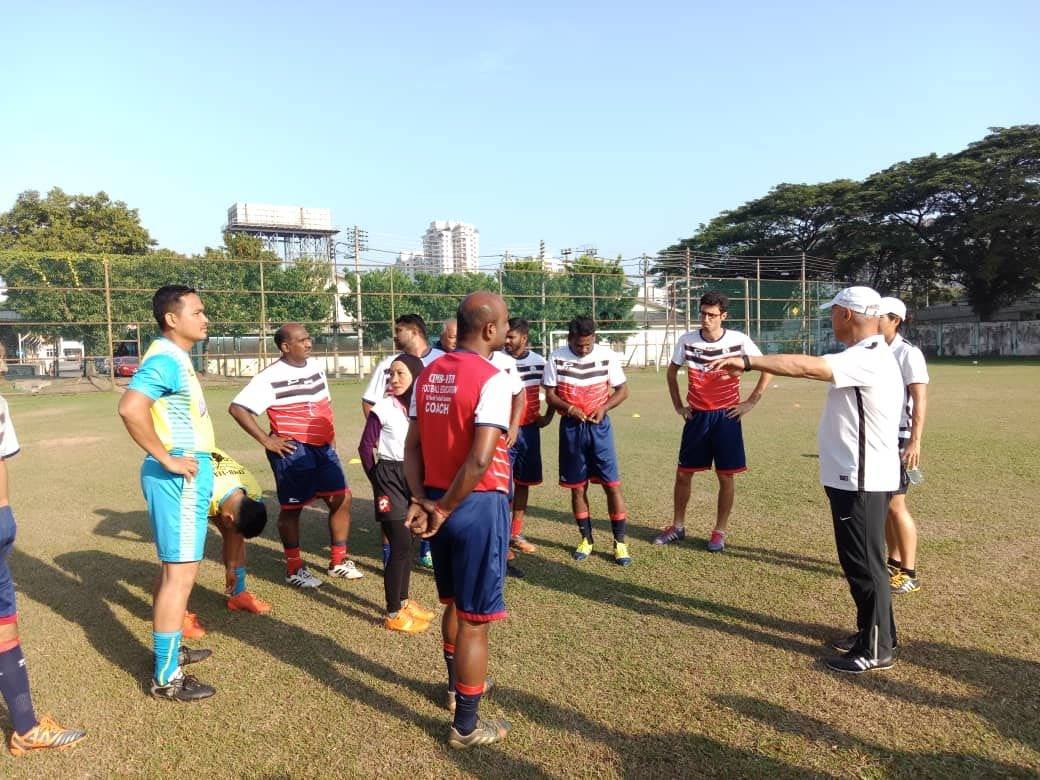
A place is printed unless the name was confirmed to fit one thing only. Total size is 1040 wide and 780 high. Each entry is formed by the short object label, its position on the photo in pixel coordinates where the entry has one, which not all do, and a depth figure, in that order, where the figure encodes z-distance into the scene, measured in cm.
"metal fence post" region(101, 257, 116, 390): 2327
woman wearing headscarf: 460
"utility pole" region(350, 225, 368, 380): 2797
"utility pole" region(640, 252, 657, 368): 3422
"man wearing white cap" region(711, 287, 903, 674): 383
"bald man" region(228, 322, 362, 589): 537
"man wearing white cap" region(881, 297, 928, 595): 502
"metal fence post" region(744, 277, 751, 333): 3634
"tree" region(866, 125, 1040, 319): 4084
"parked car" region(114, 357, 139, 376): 2398
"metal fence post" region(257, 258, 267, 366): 2556
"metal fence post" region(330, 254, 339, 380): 2805
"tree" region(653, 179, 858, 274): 4925
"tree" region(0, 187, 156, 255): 3425
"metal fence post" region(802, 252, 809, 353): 3939
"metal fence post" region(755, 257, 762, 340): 3731
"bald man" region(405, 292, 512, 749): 306
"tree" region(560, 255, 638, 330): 3303
